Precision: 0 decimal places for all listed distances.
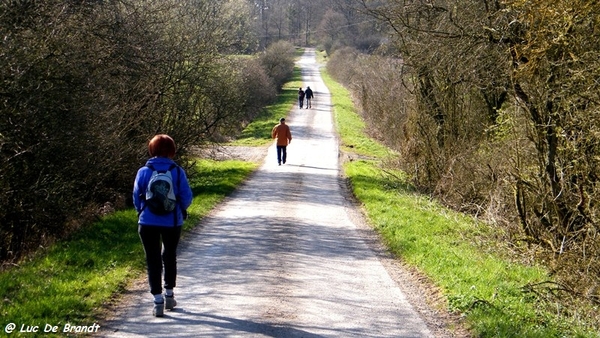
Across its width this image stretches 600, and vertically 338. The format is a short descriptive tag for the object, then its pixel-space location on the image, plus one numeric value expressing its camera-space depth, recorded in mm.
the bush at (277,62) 63969
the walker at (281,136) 24094
